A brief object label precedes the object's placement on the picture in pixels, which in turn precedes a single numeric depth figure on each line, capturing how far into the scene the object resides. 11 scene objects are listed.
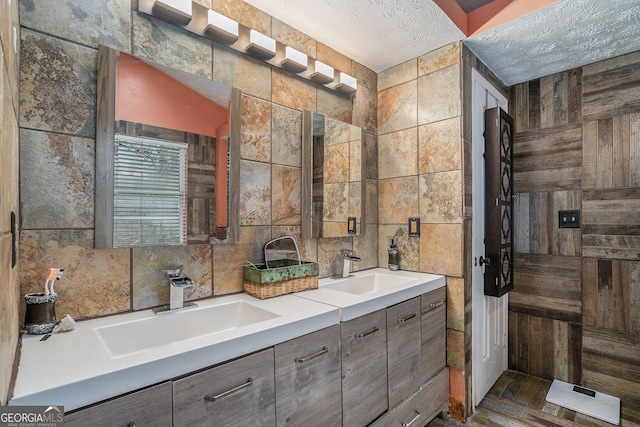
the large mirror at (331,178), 1.93
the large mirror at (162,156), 1.23
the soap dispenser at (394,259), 2.29
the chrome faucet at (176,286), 1.32
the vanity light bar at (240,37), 1.37
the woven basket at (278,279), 1.51
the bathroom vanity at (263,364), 0.79
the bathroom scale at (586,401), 2.02
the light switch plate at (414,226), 2.20
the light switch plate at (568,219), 2.37
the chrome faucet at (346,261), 2.07
